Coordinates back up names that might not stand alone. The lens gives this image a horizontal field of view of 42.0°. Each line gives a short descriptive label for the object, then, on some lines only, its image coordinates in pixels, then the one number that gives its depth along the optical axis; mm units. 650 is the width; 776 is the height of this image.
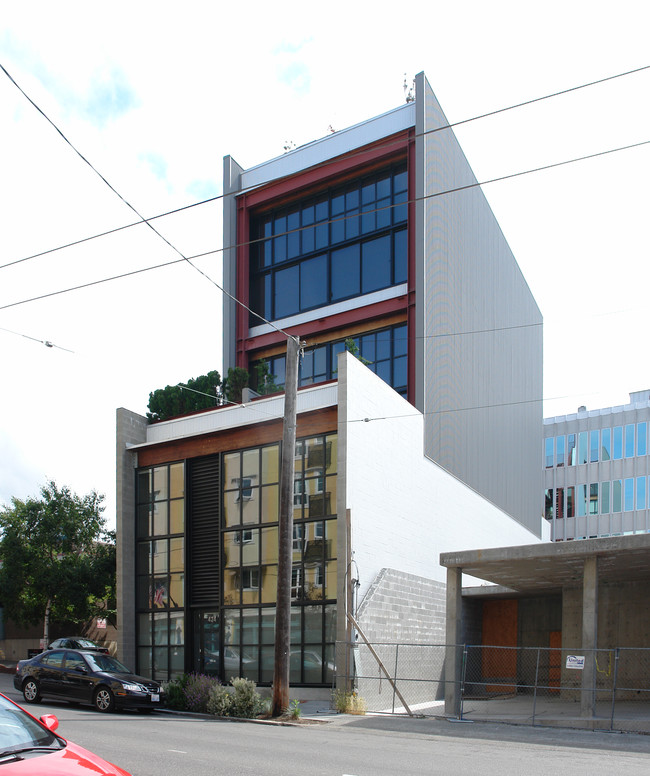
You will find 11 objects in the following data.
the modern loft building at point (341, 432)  23172
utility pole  18141
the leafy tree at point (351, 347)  27531
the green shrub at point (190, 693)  19359
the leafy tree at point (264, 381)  29344
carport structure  18422
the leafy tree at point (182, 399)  28703
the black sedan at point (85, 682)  18703
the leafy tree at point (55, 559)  30125
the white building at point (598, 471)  64062
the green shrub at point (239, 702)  18391
